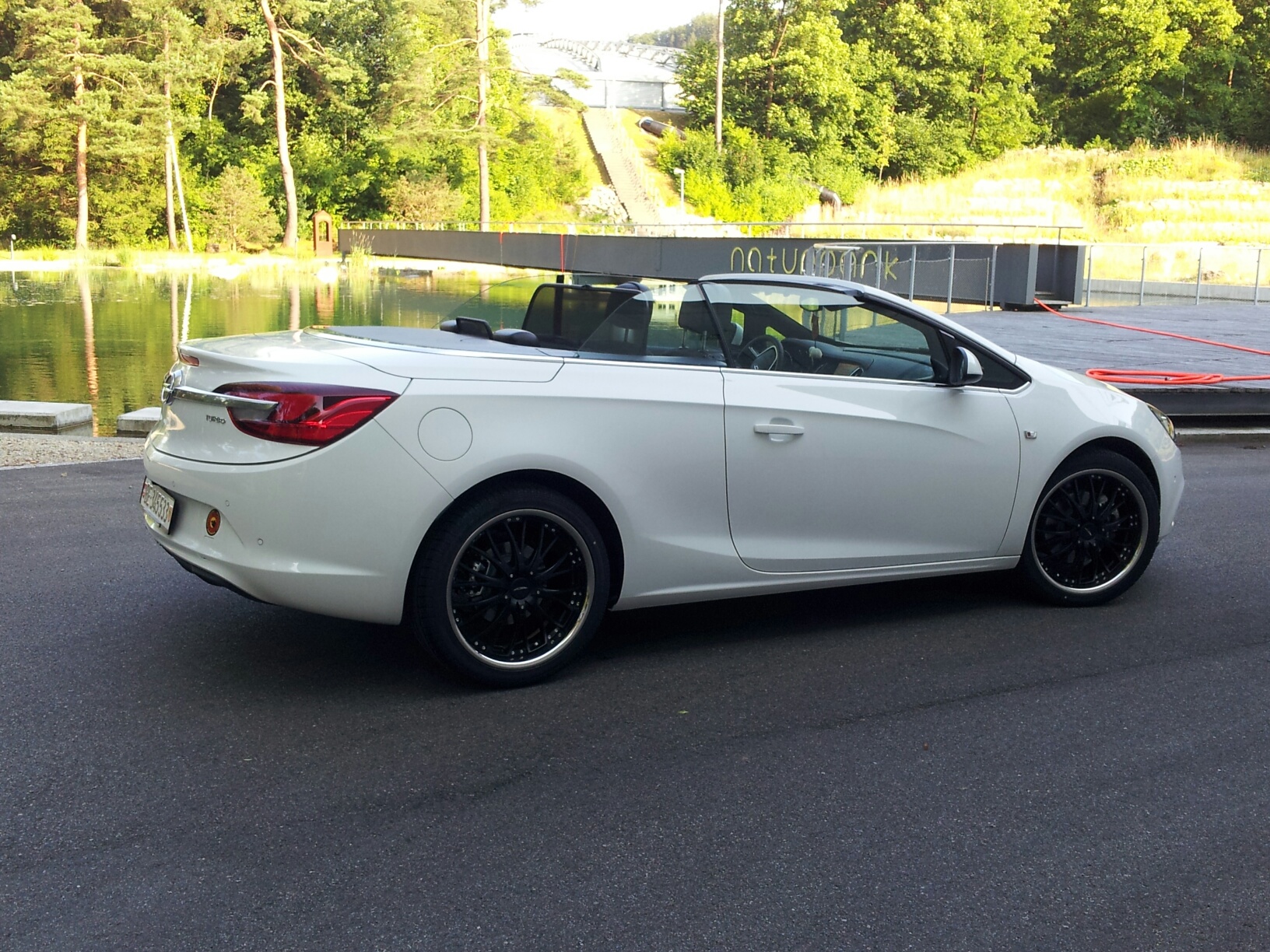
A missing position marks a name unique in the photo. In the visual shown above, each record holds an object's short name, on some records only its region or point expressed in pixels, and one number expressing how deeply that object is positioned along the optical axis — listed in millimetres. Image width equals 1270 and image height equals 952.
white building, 96000
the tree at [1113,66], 70750
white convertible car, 4195
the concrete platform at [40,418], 11055
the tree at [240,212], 60312
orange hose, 11868
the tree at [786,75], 73125
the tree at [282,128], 60312
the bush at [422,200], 65188
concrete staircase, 68988
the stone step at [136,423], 11133
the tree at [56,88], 52469
